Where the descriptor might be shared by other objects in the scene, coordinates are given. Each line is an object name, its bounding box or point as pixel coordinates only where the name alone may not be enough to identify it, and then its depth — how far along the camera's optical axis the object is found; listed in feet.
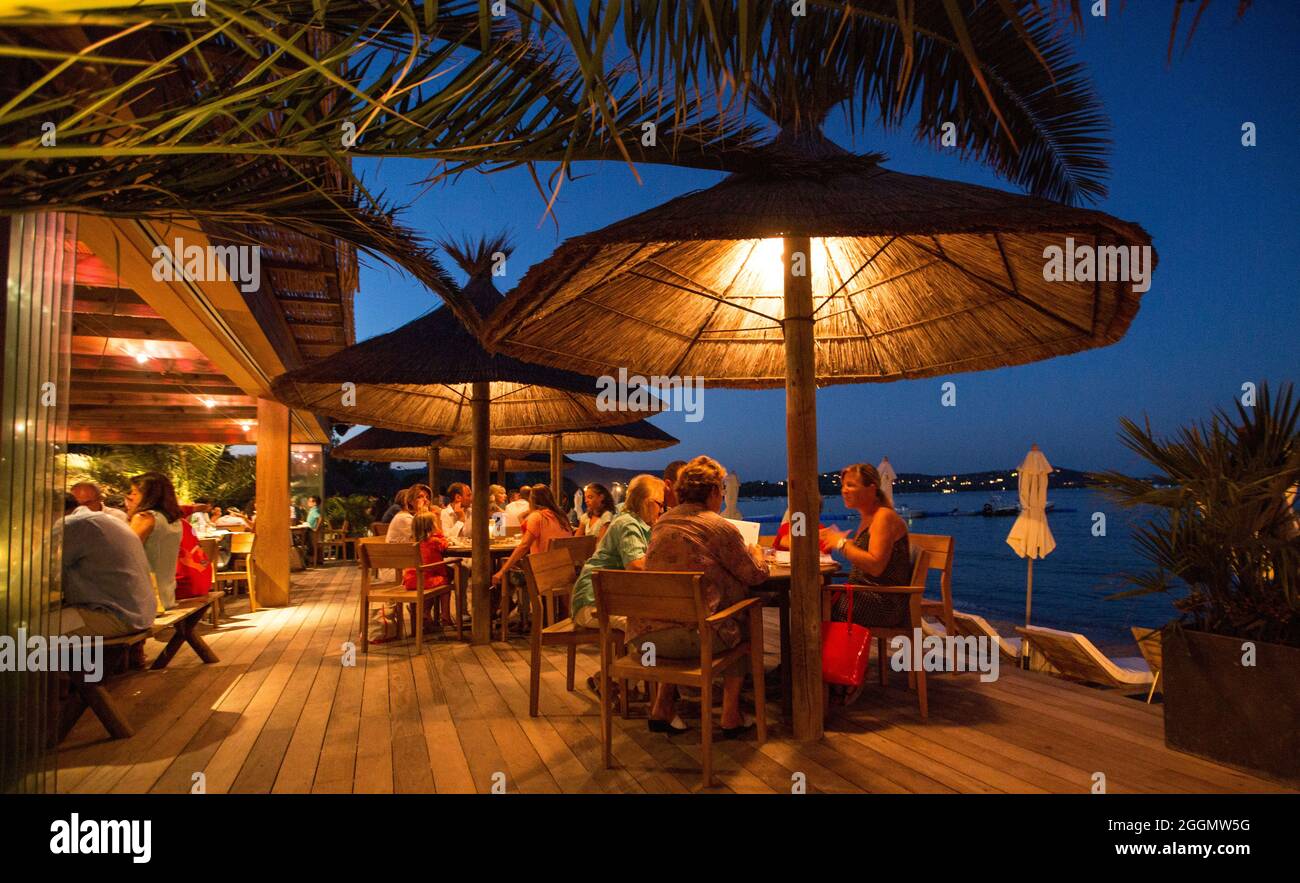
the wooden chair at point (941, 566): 15.19
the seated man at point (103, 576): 13.51
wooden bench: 12.74
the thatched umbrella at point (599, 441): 34.09
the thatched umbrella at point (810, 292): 10.03
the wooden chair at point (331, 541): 53.19
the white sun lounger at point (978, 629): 20.97
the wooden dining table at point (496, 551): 21.42
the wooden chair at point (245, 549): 29.45
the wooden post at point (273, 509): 30.81
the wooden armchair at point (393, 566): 19.52
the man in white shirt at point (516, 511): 30.50
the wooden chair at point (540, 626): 13.53
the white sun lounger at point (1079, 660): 19.61
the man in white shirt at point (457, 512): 29.23
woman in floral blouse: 11.50
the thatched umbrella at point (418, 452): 41.09
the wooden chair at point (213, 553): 25.17
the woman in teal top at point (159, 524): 18.02
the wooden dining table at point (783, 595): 13.03
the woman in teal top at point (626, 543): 13.94
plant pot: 9.73
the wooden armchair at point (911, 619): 12.96
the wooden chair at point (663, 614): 10.33
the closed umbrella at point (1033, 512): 26.99
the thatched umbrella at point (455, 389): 19.30
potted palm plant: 9.88
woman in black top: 13.71
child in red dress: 21.79
